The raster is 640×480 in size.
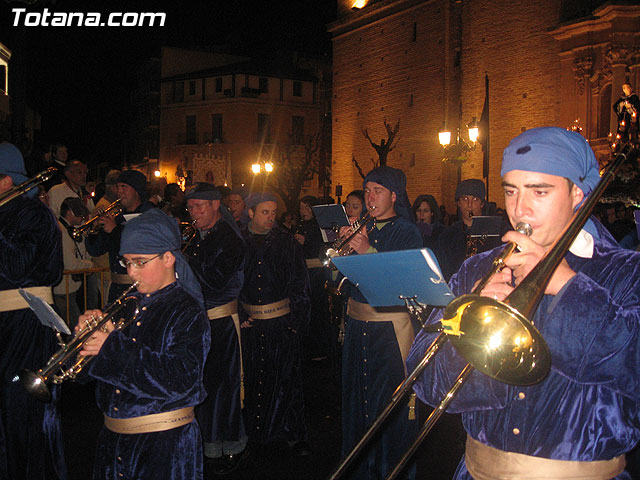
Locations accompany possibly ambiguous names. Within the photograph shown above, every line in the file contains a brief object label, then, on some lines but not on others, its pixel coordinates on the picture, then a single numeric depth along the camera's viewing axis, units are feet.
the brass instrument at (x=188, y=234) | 20.39
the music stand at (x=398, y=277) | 7.82
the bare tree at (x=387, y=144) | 108.68
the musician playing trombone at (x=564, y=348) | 6.61
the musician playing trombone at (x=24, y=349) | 14.38
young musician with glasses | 10.69
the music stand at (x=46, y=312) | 11.12
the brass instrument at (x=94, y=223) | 22.18
